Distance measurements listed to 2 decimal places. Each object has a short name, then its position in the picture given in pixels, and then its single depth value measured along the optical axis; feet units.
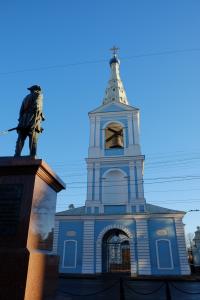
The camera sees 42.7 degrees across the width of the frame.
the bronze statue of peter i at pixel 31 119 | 17.40
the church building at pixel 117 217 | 59.62
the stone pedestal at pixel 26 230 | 12.04
